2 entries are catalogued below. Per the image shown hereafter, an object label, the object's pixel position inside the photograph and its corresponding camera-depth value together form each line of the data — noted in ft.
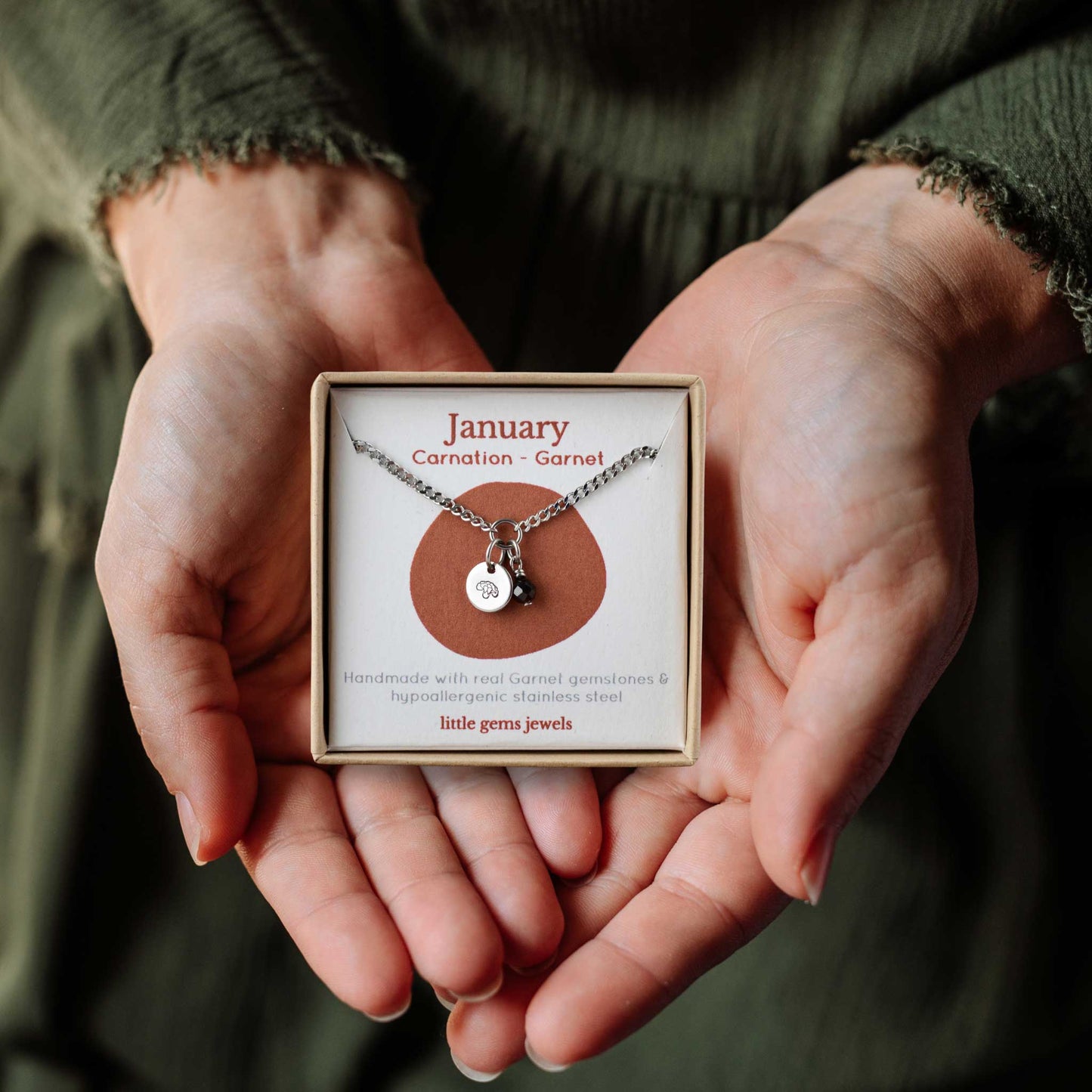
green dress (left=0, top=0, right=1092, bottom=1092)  1.48
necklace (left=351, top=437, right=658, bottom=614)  1.35
